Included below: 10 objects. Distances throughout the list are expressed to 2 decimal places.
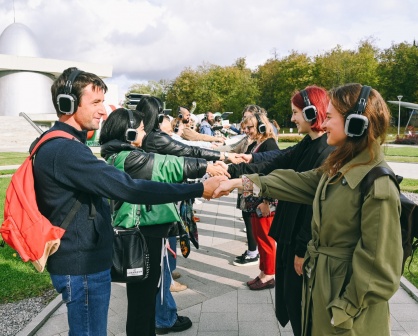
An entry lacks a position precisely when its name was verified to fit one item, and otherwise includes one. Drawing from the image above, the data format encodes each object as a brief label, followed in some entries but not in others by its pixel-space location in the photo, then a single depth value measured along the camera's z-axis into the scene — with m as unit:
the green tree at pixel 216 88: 60.25
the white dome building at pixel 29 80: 49.84
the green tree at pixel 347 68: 48.41
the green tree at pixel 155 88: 85.25
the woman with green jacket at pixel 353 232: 2.00
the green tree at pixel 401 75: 50.97
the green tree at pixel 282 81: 54.38
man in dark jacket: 2.33
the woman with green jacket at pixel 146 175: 3.17
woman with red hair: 3.11
